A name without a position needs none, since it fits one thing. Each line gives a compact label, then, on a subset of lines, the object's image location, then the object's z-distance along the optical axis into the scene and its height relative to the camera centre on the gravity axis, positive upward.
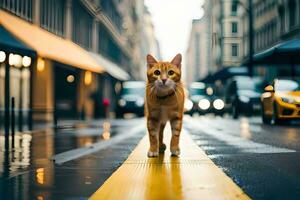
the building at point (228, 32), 68.73 +10.20
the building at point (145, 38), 121.26 +17.11
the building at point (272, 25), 47.19 +8.12
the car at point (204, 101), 40.84 +0.82
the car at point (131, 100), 39.19 +0.81
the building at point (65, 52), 23.91 +3.00
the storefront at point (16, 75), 16.02 +1.44
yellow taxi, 20.80 +0.45
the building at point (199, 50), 136.57 +16.66
